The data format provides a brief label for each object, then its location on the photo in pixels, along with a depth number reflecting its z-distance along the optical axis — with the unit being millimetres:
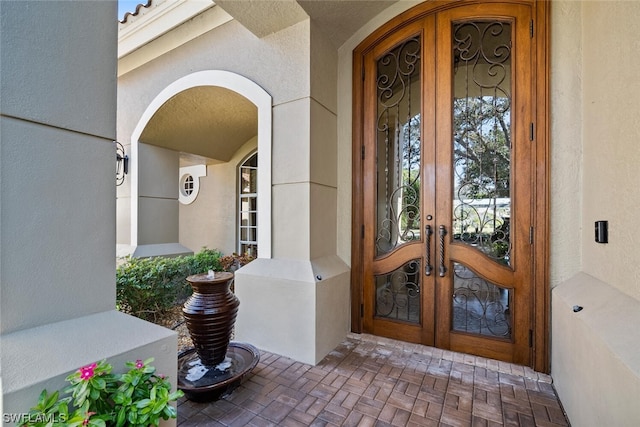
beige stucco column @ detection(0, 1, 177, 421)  1062
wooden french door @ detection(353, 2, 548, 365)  2514
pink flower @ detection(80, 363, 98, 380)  972
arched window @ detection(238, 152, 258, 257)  6465
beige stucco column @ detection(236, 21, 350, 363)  2732
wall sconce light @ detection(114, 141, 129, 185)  4629
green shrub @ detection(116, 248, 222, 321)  3399
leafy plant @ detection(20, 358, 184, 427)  916
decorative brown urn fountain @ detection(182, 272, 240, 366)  2117
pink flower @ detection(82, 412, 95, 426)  883
